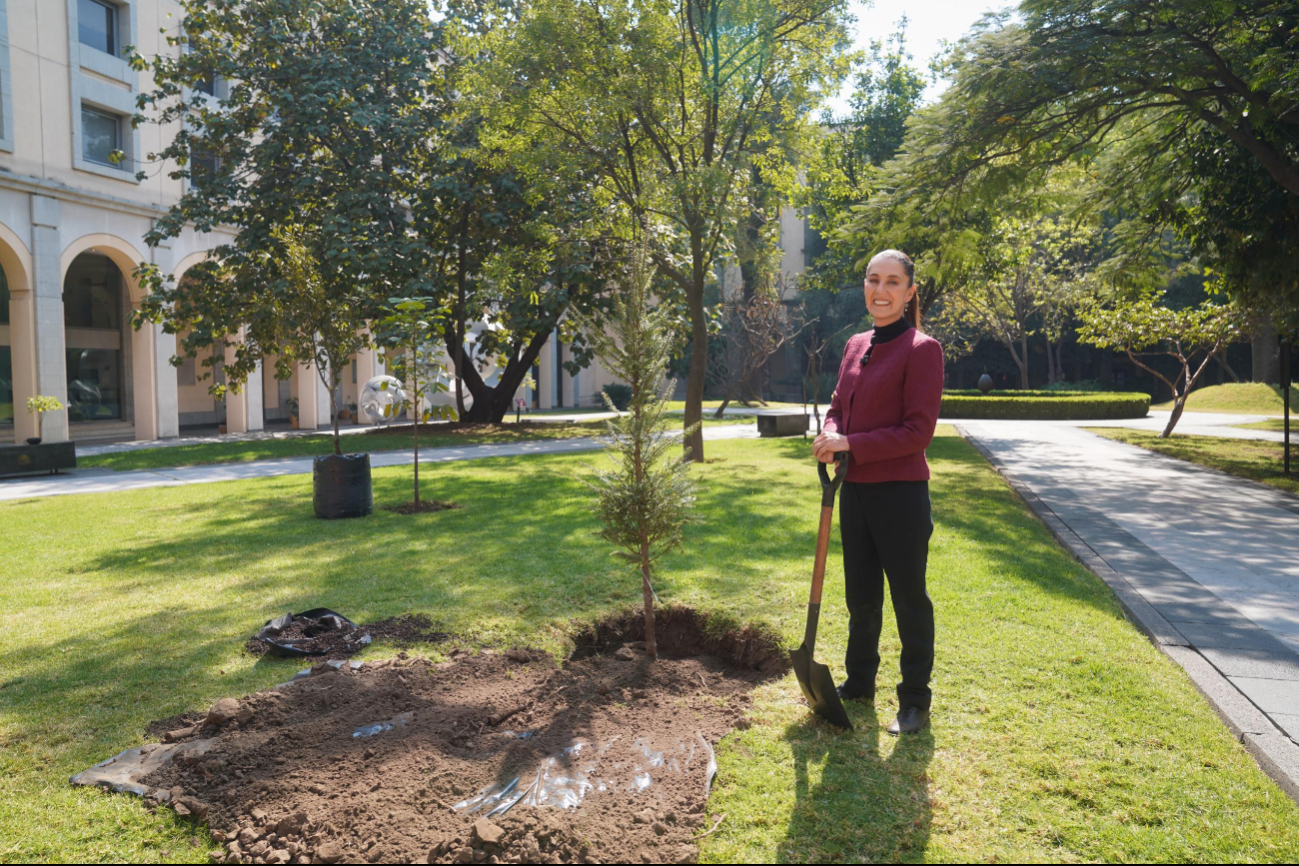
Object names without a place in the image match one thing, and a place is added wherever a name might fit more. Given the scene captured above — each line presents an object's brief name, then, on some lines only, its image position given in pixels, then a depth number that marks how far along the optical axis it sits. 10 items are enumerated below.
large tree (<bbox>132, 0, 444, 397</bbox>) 16.59
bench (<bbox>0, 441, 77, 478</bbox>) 13.06
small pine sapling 4.21
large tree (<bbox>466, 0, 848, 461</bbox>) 12.27
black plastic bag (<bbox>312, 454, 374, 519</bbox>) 8.97
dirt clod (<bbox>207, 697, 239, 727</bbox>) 3.49
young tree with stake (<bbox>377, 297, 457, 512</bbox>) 9.31
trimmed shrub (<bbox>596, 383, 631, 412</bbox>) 36.13
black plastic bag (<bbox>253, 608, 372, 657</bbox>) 4.54
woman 3.32
